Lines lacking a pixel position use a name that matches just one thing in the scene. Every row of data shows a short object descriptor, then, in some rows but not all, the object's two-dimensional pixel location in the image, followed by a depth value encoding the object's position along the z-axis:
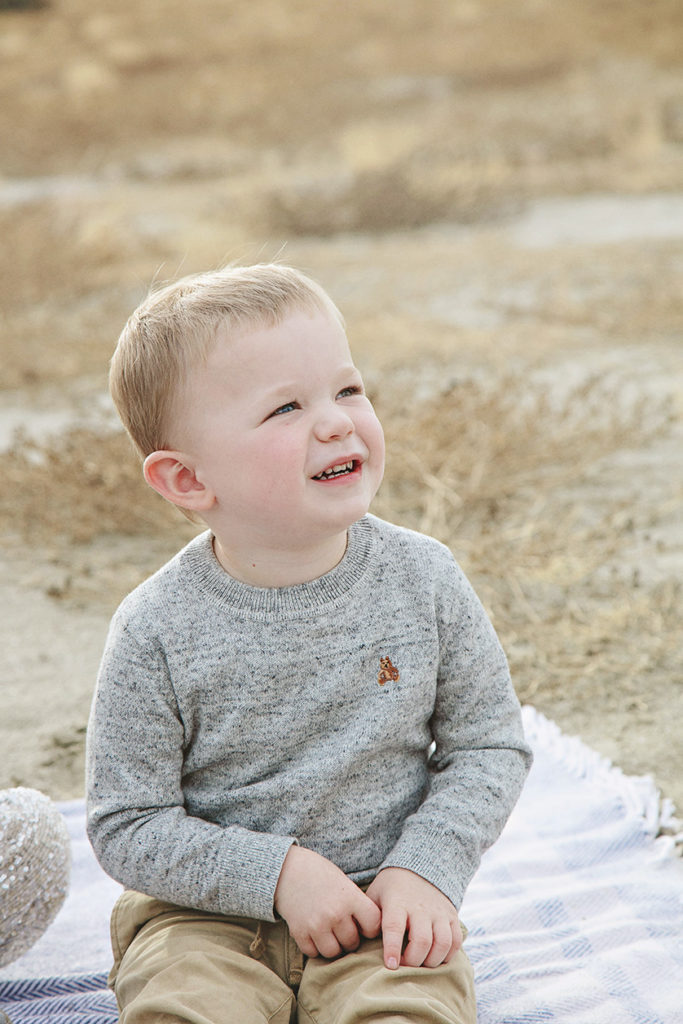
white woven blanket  2.87
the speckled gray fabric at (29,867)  2.80
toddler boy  2.71
